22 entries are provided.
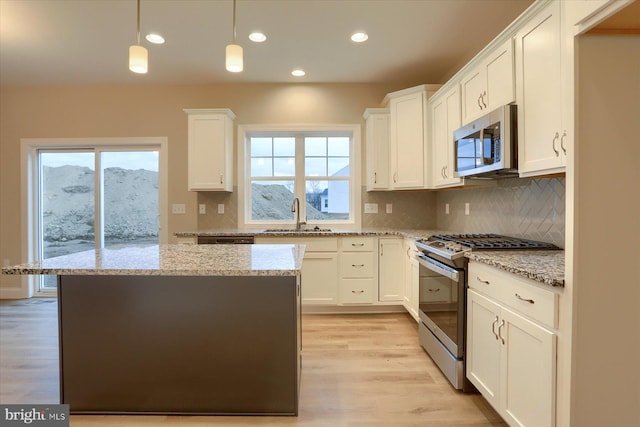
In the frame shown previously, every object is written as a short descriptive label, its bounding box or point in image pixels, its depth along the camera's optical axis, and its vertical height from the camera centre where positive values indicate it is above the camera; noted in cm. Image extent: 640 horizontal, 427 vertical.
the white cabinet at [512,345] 137 -64
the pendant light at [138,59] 190 +87
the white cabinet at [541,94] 166 +63
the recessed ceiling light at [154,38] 294 +154
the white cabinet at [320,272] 348 -64
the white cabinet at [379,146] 376 +73
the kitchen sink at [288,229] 355 -22
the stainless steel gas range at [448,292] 203 -56
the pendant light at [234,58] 187 +86
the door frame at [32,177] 411 +42
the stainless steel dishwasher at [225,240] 341 -30
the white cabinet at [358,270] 349 -62
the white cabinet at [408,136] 345 +79
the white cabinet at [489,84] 207 +88
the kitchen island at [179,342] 175 -70
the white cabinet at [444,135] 284 +70
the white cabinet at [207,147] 373 +71
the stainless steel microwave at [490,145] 201 +43
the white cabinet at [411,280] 303 -66
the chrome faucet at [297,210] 389 +1
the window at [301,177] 420 +42
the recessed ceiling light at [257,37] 293 +154
